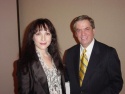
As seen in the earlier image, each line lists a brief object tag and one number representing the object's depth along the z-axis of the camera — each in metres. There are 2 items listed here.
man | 1.89
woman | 1.50
